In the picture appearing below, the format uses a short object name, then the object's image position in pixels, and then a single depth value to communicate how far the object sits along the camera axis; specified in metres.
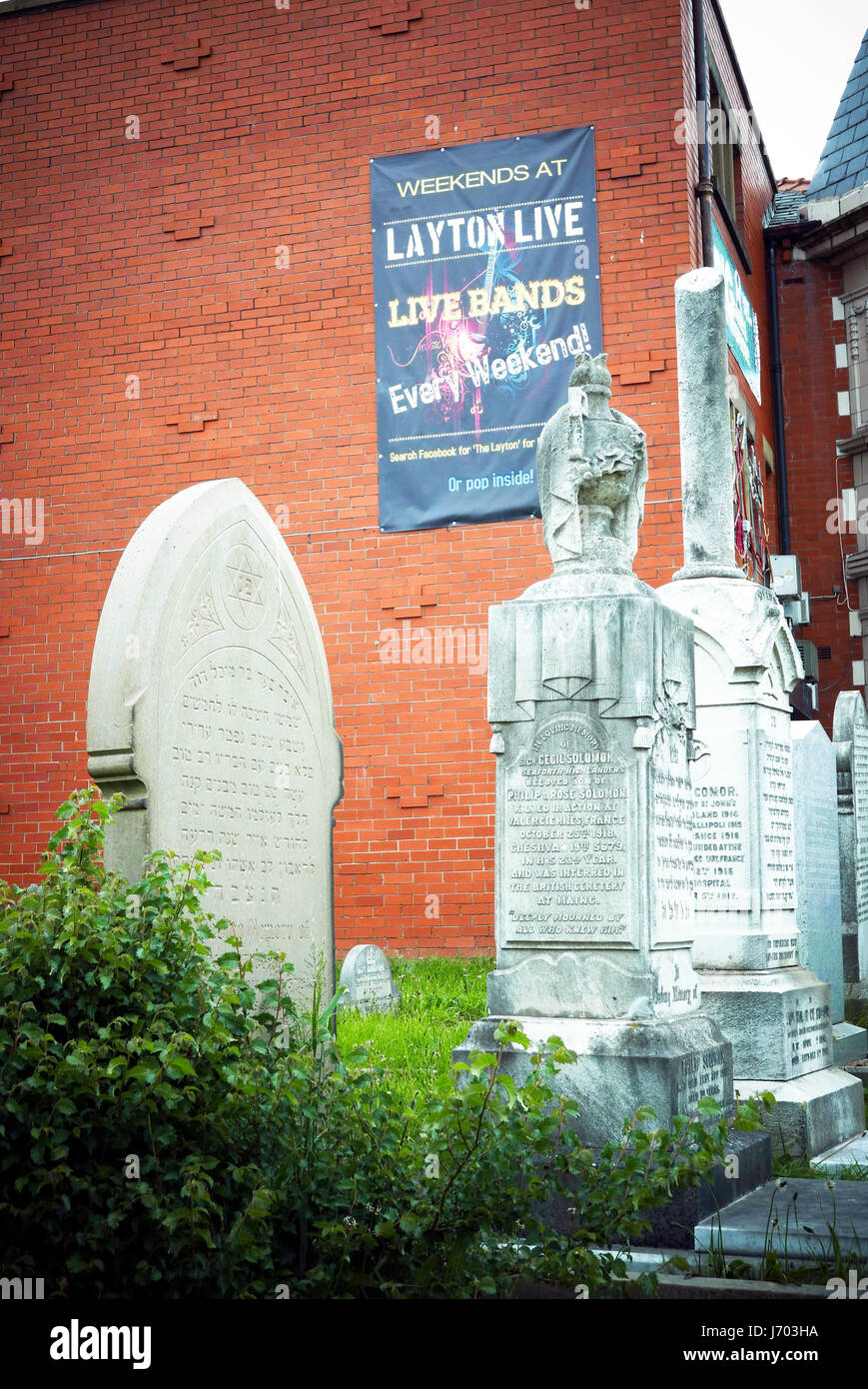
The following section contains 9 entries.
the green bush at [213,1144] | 3.27
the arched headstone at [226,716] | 4.28
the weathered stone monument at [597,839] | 5.46
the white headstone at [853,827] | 10.35
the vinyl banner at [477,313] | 11.72
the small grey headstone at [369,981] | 9.20
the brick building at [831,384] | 17.62
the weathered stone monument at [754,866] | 6.88
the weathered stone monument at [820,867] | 8.35
